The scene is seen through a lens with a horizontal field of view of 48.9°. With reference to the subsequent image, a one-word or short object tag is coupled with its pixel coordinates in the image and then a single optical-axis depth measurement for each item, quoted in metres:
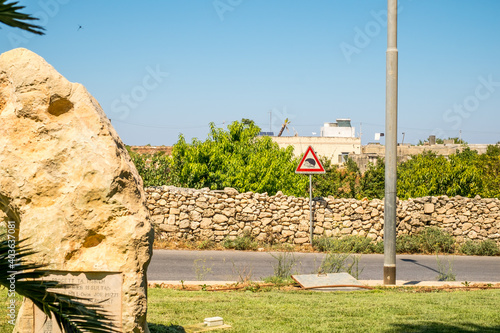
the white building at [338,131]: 65.69
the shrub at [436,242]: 16.97
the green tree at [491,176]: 23.42
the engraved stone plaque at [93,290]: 4.70
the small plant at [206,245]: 16.33
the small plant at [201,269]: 10.93
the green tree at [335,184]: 26.42
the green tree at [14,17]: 3.24
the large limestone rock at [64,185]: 4.73
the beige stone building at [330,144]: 58.19
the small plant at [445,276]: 11.53
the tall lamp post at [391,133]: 10.15
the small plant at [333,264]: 10.95
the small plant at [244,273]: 10.48
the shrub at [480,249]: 17.00
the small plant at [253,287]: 9.46
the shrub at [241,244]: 16.41
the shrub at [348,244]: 15.57
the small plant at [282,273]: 10.43
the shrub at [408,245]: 16.84
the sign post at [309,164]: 16.19
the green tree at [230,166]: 20.34
